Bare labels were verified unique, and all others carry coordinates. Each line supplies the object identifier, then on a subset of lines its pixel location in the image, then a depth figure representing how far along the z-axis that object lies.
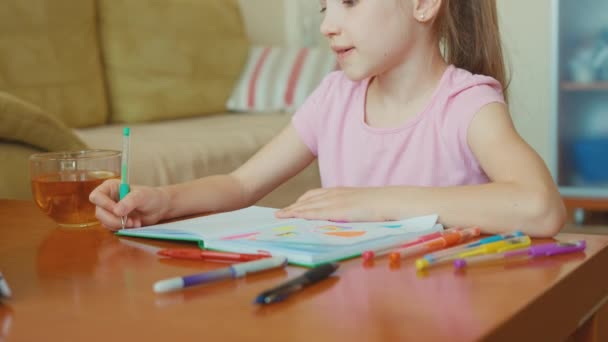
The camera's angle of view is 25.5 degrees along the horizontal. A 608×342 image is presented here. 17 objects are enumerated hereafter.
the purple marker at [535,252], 1.49
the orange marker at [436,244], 1.53
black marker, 1.36
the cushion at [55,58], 3.91
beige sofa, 3.63
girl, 1.73
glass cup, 1.80
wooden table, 1.30
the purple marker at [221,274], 1.42
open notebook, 1.54
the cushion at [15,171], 2.49
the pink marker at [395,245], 1.53
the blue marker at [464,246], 1.50
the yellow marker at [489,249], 1.48
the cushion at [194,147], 3.33
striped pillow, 4.68
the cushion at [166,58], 4.51
